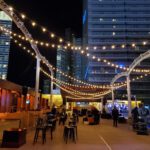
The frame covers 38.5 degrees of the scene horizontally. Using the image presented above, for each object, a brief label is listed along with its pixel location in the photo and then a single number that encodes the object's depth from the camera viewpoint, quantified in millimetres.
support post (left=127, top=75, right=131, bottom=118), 19844
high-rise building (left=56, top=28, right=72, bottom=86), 121000
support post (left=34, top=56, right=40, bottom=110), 16542
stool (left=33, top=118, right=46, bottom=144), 8157
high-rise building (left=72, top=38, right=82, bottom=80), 124875
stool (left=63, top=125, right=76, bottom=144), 8586
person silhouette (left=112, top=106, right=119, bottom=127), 16138
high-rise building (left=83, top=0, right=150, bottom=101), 68875
